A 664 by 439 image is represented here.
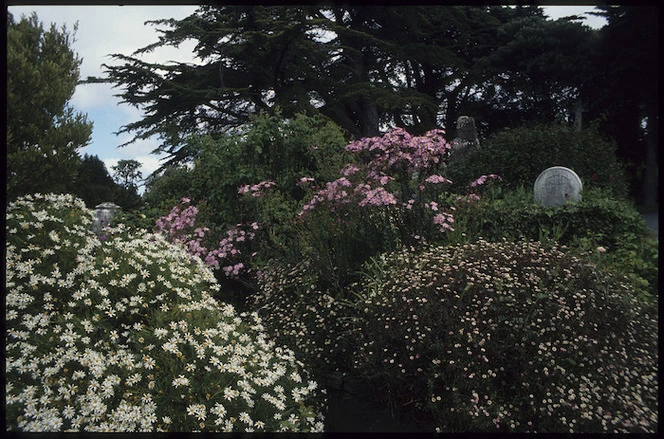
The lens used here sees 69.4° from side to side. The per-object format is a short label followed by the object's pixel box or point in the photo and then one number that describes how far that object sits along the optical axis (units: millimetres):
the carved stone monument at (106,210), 9820
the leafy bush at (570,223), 5973
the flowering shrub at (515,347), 3139
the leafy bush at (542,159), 9562
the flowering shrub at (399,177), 5355
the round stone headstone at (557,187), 7508
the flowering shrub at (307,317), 4191
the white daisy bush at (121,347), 2504
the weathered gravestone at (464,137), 12820
